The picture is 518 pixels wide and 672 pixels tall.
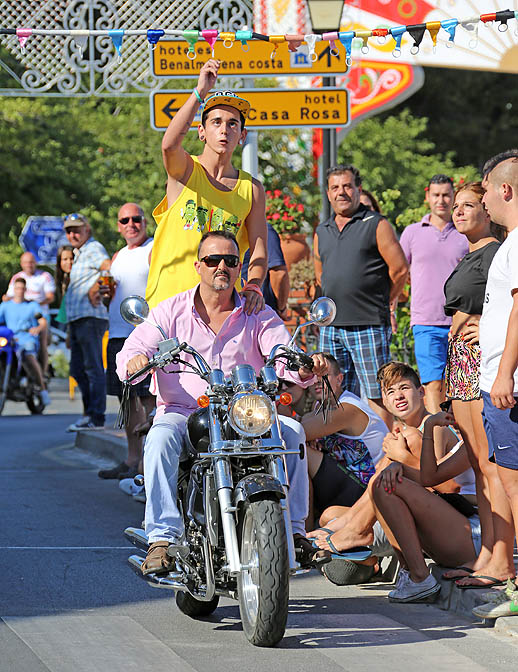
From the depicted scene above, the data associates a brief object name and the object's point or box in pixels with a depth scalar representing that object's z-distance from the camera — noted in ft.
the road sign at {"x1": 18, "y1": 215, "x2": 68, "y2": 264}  183.52
